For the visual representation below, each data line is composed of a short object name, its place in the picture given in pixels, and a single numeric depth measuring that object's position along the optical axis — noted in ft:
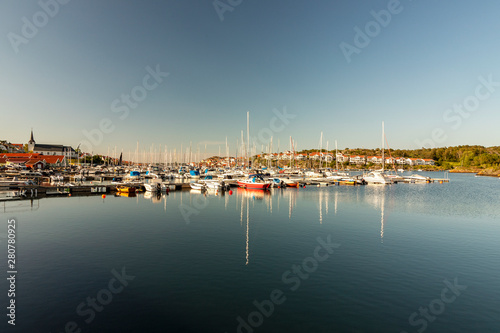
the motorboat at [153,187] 209.36
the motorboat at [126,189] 202.08
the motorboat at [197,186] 235.20
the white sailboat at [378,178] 318.45
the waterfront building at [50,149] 581.12
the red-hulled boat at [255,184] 246.47
